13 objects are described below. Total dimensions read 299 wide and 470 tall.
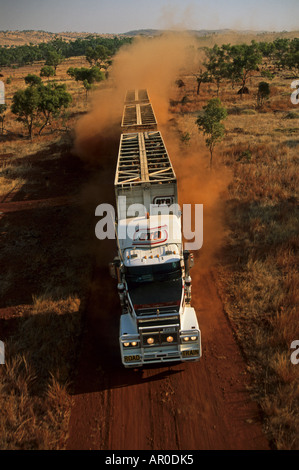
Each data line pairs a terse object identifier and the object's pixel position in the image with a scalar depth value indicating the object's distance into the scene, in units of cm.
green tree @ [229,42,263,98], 4341
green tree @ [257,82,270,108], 3709
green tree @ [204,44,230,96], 4531
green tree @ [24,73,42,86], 5275
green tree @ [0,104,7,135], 3681
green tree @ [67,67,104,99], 5144
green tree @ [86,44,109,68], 7601
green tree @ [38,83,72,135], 3377
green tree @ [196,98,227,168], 2066
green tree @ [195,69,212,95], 4669
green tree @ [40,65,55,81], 6525
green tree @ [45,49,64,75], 8203
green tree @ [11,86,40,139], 3145
